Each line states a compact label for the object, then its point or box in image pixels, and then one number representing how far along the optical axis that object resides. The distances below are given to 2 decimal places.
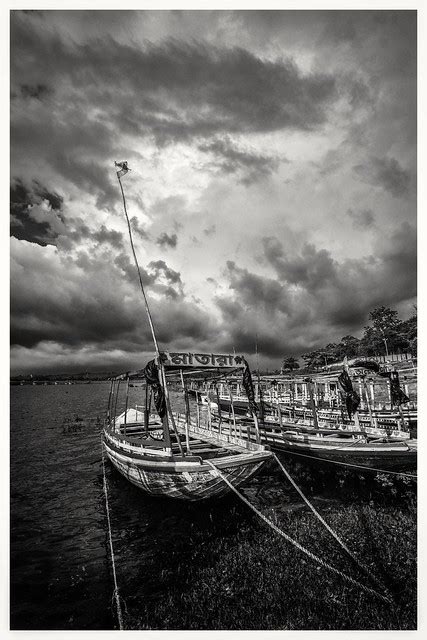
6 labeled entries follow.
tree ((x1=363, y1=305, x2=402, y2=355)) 87.25
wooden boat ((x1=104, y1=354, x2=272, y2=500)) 9.75
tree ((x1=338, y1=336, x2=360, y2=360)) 100.78
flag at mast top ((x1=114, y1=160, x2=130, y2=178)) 11.63
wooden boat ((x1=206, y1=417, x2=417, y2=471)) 12.55
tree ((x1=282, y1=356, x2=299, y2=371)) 143.64
